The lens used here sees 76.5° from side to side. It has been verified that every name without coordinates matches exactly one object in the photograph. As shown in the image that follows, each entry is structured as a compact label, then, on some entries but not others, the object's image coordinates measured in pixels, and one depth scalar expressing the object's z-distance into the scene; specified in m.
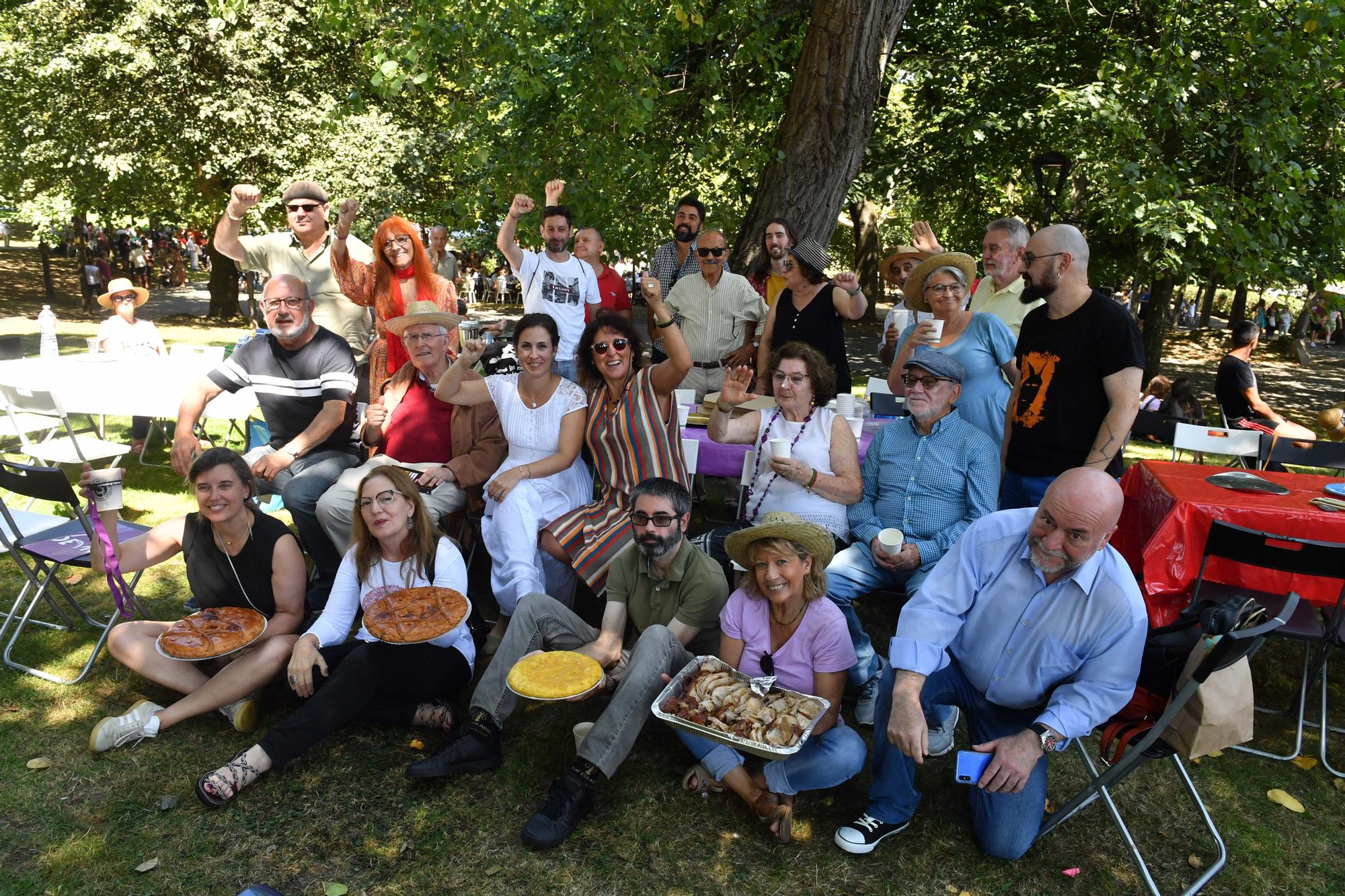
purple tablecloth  4.86
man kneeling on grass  2.73
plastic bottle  7.26
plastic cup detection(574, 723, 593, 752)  3.42
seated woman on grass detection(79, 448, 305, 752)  3.60
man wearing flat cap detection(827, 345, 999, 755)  3.96
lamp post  9.50
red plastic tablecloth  3.90
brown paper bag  2.62
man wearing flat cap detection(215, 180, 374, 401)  5.86
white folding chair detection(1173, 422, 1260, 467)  6.09
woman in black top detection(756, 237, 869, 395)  5.58
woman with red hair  5.58
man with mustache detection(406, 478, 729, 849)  3.20
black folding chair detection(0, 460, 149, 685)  3.91
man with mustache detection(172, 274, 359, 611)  4.69
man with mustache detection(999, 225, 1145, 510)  3.88
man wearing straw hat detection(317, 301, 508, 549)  4.70
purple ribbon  3.69
